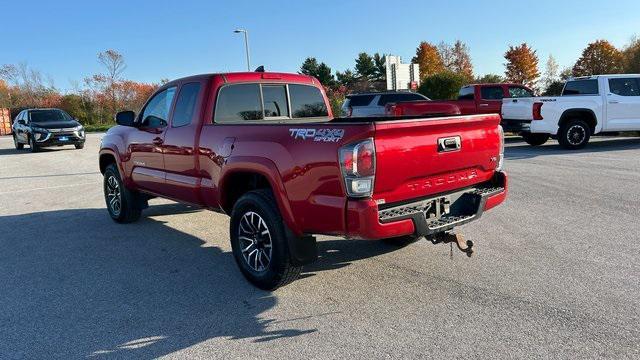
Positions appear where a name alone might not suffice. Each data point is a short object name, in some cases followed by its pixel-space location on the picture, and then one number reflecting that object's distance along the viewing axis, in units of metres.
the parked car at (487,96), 17.06
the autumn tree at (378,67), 74.44
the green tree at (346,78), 74.32
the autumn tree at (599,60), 51.56
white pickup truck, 13.07
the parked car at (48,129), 19.12
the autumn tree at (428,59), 60.44
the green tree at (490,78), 39.42
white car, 19.36
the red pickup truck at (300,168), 3.38
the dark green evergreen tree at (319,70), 72.19
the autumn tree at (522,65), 56.62
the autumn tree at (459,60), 60.66
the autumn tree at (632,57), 44.11
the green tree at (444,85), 32.50
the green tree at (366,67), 74.81
